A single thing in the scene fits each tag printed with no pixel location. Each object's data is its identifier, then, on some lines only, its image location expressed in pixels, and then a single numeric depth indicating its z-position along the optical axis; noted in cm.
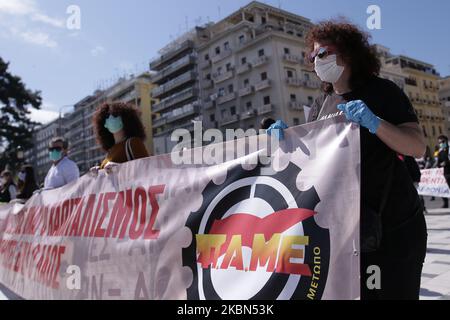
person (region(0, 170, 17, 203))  725
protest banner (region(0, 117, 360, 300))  161
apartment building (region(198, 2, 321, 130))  4247
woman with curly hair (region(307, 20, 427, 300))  153
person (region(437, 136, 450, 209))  888
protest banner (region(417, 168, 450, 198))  1007
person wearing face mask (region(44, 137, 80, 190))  420
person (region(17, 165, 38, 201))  576
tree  3634
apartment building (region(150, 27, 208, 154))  5391
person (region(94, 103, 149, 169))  337
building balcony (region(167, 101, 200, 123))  5242
